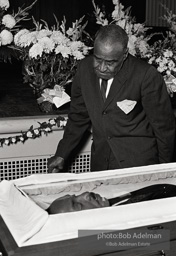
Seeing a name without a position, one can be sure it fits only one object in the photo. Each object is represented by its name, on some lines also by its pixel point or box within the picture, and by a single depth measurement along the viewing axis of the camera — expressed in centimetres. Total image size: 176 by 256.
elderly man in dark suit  290
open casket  149
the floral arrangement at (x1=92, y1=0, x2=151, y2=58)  411
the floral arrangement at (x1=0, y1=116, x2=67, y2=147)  367
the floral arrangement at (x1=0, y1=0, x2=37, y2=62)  375
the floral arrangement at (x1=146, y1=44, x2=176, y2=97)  406
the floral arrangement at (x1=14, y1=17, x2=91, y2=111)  372
